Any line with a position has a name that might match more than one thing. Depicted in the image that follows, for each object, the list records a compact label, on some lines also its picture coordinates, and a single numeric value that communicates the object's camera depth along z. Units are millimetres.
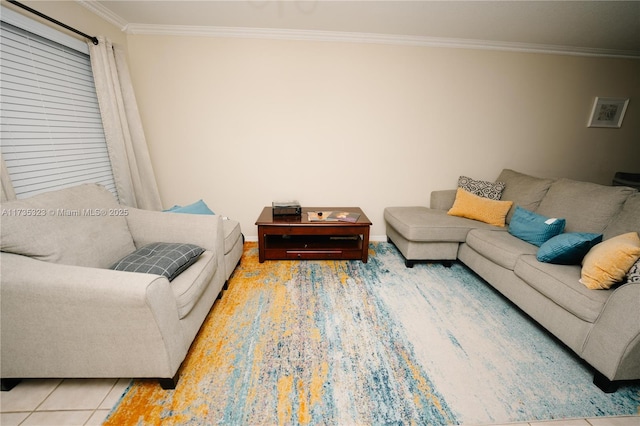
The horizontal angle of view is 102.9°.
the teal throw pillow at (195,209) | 2201
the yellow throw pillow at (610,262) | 1450
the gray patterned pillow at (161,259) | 1488
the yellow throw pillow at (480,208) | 2668
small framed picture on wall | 3184
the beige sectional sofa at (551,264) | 1348
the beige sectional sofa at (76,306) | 1162
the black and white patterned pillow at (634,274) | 1390
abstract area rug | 1271
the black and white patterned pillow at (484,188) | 2902
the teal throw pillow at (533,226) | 2098
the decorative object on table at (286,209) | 2695
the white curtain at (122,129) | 2270
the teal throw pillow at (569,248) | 1720
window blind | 1663
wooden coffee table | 2609
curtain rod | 1608
